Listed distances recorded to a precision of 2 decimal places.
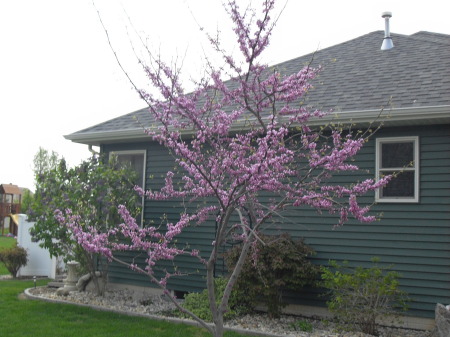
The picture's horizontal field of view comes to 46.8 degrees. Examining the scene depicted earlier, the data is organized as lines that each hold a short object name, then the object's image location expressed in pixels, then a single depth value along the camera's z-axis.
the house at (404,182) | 7.02
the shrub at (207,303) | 7.42
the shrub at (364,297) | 6.56
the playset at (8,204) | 31.63
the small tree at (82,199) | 8.75
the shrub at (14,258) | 11.62
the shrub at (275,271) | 7.25
